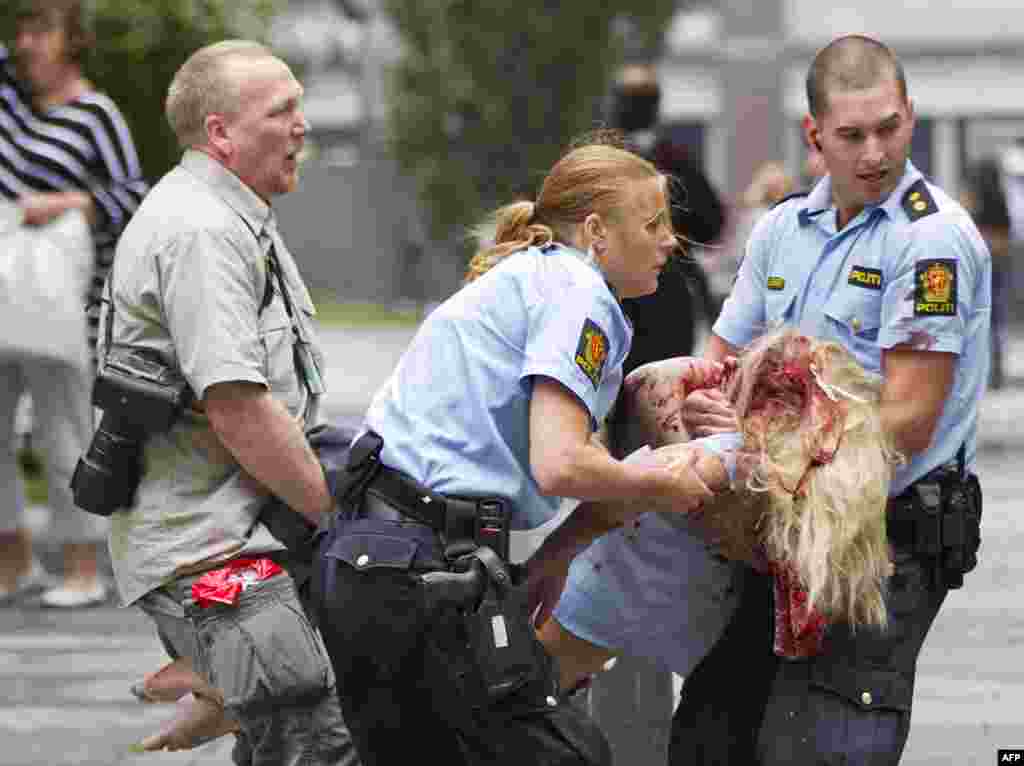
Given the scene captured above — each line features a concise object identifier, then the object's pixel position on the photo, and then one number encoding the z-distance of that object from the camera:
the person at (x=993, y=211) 35.22
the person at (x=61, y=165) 15.50
